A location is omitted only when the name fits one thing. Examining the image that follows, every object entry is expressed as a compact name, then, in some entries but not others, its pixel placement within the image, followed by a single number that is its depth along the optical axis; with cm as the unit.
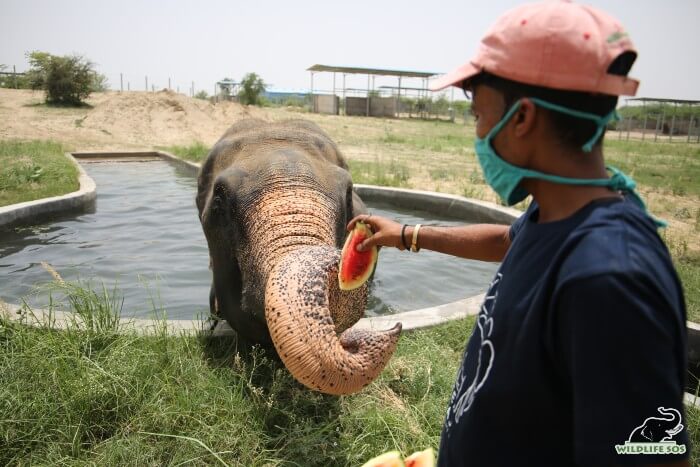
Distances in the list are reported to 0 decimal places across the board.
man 118
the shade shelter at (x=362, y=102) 4588
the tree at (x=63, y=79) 3388
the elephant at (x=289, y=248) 267
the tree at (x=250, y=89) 4388
